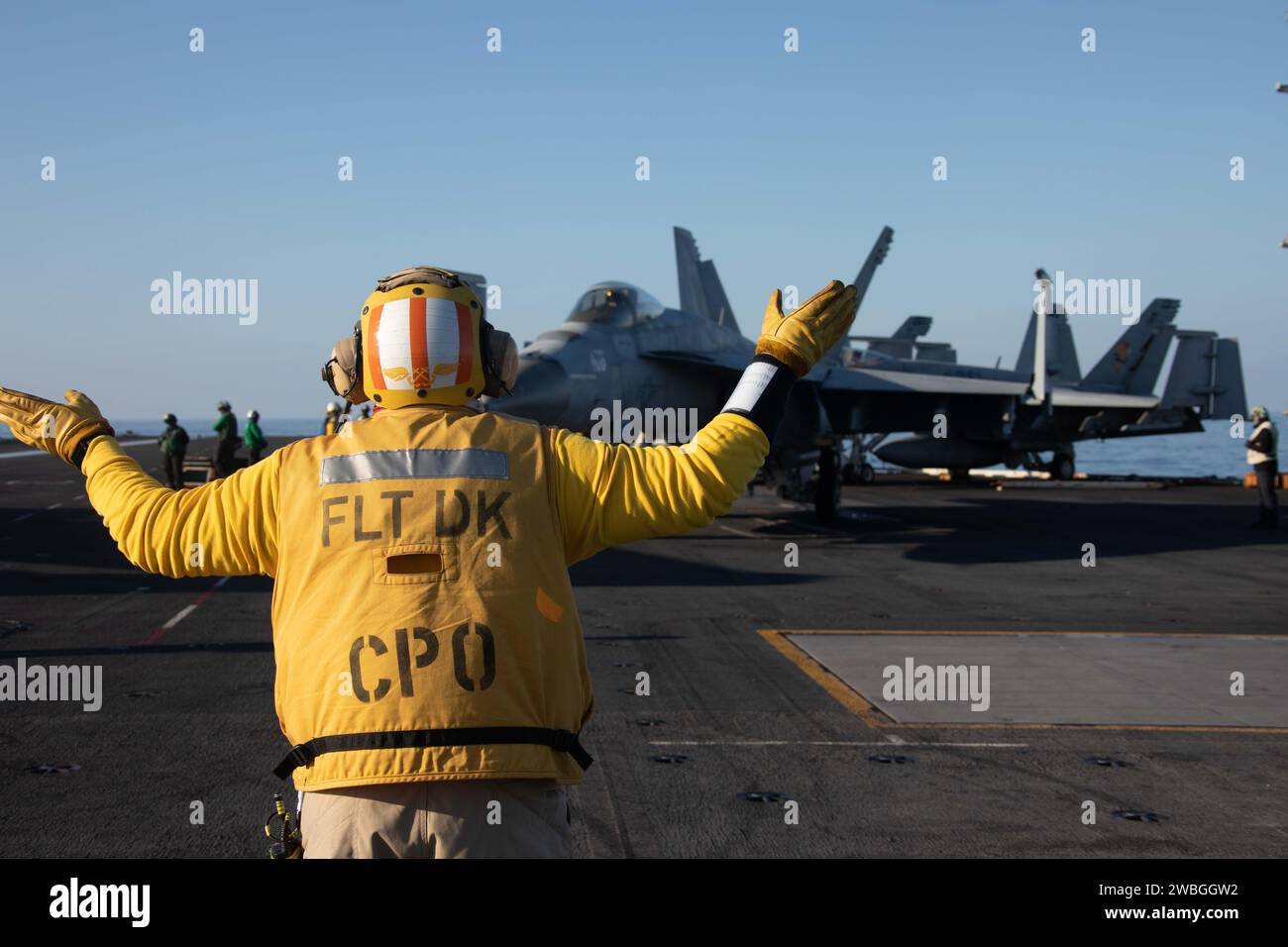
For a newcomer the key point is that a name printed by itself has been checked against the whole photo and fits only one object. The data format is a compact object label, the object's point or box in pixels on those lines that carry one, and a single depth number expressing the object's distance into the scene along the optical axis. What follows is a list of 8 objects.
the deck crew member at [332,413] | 22.40
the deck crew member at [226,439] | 23.92
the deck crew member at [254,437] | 25.38
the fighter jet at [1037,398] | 23.52
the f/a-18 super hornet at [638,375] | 16.97
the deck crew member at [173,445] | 25.45
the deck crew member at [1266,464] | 22.20
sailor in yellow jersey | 2.63
